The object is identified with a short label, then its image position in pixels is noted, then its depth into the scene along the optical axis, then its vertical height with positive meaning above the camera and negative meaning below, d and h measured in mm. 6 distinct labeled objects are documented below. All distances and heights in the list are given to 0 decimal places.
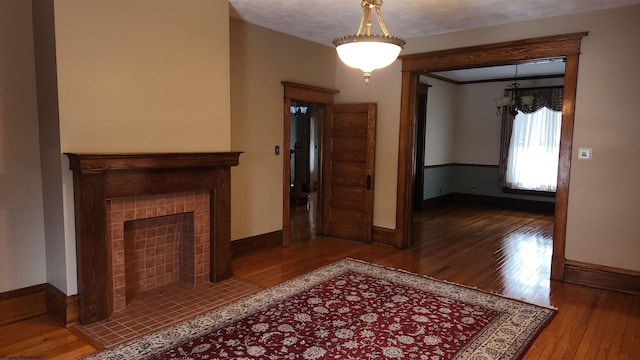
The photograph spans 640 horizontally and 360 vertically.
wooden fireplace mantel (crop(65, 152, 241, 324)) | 3025 -404
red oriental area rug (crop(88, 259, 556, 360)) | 2734 -1398
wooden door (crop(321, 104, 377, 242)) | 5746 -421
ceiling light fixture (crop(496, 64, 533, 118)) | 6980 +746
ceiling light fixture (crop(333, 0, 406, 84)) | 2721 +632
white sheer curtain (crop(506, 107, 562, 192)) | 8148 -137
